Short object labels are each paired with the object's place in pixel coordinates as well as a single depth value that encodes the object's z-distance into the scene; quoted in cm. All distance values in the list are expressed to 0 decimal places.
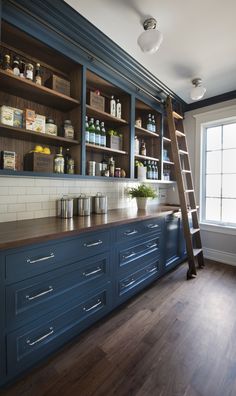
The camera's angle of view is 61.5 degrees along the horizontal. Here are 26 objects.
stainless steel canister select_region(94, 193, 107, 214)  218
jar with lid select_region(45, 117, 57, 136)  177
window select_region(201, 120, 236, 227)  313
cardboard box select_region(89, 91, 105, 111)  201
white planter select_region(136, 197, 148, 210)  258
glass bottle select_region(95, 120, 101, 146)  210
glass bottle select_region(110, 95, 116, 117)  225
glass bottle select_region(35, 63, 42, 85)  161
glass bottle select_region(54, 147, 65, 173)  178
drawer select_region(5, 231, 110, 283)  113
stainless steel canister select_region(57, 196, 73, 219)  186
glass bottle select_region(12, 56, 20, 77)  150
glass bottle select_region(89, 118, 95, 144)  204
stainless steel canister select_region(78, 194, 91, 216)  201
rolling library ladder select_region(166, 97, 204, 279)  258
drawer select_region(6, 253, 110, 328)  115
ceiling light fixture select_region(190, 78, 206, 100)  256
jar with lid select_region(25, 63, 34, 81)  155
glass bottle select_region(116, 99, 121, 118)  231
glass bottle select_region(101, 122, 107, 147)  216
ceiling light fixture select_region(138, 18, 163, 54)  160
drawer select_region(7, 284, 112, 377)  117
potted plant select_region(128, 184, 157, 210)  258
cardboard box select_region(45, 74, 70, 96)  172
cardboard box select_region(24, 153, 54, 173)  163
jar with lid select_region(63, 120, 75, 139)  182
